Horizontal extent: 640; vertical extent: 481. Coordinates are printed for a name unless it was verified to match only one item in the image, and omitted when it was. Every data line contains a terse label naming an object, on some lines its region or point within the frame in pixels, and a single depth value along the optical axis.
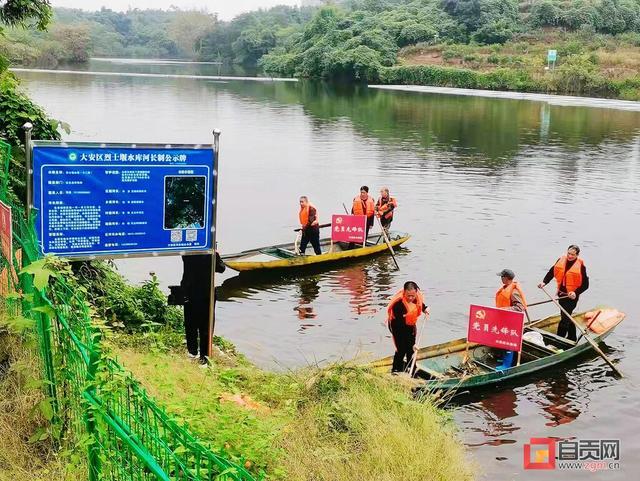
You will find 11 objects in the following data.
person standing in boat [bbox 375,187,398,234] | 20.47
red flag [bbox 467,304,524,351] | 11.84
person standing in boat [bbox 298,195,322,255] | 18.20
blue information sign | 8.09
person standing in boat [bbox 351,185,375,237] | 19.94
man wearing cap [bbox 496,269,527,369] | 12.43
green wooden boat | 11.21
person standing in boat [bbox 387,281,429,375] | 10.90
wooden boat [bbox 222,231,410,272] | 17.59
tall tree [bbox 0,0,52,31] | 11.96
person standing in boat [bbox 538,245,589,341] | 13.82
